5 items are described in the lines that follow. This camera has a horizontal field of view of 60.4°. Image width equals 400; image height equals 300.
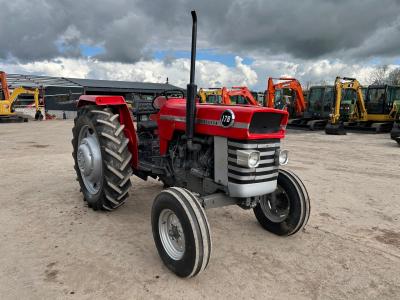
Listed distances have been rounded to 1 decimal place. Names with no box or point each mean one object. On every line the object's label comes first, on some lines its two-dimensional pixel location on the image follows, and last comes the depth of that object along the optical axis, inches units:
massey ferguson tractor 110.6
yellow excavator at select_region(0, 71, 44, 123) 783.7
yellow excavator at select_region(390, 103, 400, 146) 438.9
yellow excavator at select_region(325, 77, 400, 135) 630.5
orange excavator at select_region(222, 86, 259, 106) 723.4
